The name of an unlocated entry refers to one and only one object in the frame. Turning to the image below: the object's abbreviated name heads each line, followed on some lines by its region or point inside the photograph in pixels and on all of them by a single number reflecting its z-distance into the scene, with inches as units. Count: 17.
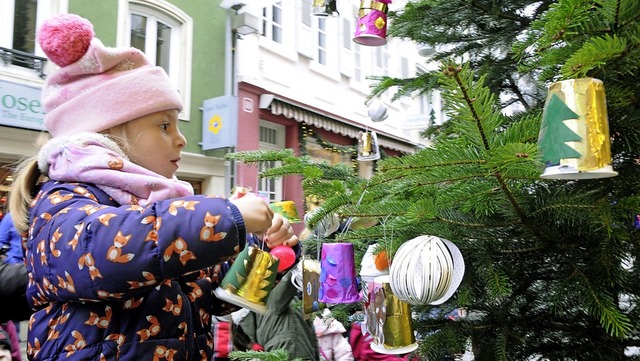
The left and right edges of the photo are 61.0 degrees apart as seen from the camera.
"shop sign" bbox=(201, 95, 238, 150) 343.3
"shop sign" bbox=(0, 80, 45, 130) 254.5
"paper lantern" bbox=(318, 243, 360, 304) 62.2
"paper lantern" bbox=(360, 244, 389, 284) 61.0
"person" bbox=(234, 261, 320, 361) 121.0
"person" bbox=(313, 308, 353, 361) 136.5
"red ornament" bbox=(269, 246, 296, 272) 63.2
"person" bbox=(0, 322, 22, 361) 97.7
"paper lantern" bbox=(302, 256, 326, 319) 68.0
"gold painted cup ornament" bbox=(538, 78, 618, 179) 34.1
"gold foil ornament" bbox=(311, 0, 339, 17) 90.2
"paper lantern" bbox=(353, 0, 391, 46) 78.4
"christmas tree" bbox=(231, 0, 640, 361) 36.1
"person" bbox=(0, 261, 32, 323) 62.3
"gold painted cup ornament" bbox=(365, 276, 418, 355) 55.7
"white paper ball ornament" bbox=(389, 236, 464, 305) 46.3
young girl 38.8
